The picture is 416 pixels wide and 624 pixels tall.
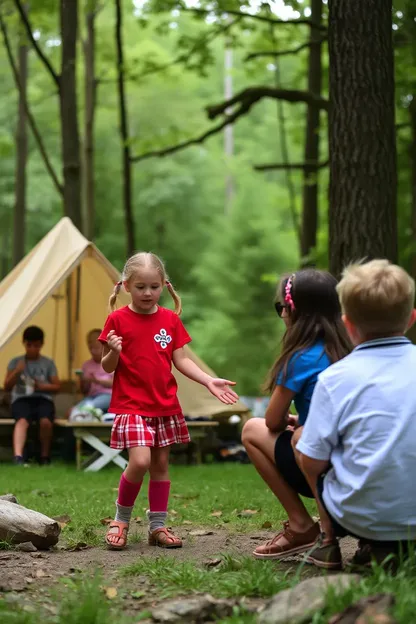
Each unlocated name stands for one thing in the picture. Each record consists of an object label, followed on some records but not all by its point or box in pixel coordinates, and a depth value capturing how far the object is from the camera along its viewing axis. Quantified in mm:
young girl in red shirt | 5150
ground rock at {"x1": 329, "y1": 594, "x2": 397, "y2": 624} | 2910
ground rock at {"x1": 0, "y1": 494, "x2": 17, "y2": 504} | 5703
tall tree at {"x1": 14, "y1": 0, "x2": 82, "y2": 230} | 13281
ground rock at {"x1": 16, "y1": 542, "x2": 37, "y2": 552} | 4863
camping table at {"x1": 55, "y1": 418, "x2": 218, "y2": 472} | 9625
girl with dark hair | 4320
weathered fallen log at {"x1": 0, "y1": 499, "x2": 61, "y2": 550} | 4930
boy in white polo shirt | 3641
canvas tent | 10305
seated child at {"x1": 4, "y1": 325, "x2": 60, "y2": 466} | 10266
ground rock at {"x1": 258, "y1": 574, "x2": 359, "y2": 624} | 3146
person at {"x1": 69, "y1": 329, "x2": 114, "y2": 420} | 10227
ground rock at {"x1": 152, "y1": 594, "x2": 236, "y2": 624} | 3344
